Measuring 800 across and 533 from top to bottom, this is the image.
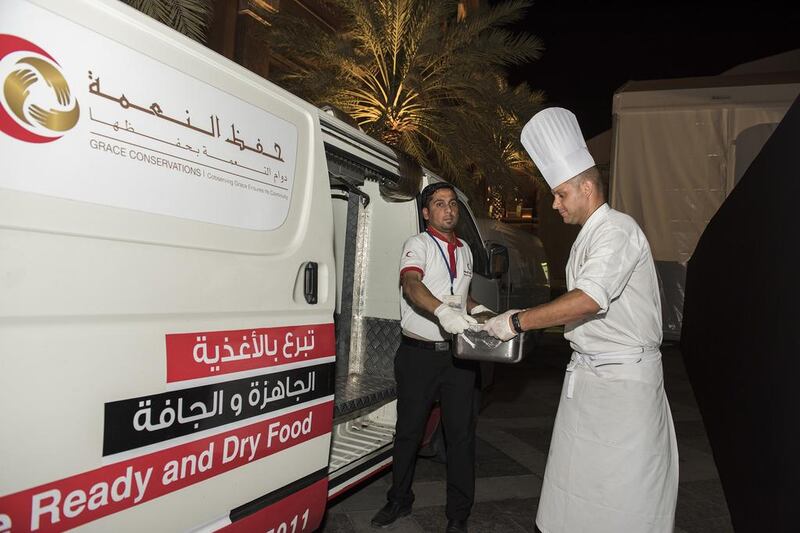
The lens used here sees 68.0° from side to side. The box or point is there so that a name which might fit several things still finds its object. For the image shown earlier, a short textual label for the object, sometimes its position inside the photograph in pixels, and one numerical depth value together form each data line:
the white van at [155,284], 1.35
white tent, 7.33
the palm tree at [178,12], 5.25
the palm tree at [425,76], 9.12
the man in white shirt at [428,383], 3.05
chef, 2.01
